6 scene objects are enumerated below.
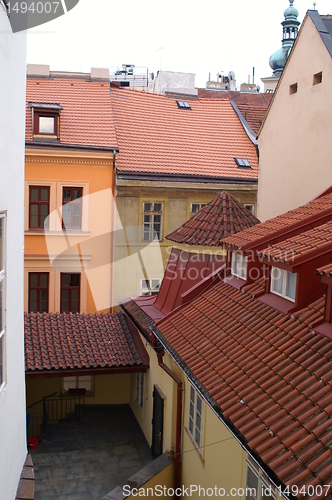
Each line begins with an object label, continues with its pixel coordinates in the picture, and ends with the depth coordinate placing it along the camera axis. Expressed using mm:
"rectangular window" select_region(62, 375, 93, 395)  14765
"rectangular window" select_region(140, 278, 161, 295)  19531
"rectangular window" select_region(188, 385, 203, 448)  8734
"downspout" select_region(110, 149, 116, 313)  18844
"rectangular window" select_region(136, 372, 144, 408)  13672
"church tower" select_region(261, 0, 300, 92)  45375
